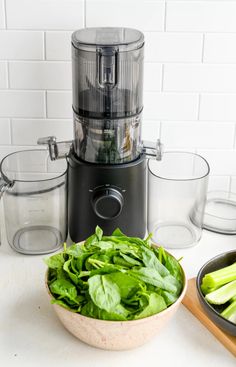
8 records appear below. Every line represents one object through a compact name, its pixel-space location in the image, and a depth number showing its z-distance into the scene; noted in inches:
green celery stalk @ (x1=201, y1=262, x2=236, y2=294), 64.1
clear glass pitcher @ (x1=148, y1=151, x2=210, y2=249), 72.5
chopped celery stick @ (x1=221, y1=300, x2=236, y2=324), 61.9
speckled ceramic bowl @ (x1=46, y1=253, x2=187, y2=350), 58.0
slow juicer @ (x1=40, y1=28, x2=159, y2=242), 67.0
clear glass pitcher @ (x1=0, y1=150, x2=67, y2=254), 70.6
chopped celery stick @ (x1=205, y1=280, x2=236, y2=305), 63.2
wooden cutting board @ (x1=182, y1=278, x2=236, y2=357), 61.1
